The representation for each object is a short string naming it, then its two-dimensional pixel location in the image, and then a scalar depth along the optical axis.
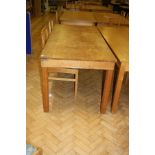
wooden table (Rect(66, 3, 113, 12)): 5.66
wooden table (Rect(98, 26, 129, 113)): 2.01
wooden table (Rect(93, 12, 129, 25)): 3.99
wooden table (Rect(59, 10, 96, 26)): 3.92
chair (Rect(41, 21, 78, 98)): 2.28
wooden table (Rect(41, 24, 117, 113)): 1.95
